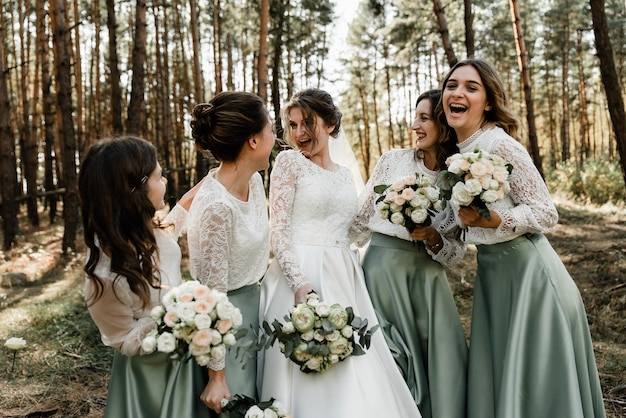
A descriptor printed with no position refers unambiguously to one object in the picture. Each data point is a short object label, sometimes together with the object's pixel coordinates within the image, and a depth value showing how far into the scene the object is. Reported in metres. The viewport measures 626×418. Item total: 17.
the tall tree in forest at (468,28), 10.48
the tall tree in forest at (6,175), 12.98
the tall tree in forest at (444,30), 10.30
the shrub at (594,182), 16.05
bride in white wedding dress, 3.10
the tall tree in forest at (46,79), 15.12
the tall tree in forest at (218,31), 20.82
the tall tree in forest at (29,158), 17.39
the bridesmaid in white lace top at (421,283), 3.62
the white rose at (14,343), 4.41
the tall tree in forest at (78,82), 18.45
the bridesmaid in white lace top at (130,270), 2.52
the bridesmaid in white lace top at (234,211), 2.89
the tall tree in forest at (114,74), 12.84
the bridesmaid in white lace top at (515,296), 3.20
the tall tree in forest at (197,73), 13.23
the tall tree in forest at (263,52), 10.89
